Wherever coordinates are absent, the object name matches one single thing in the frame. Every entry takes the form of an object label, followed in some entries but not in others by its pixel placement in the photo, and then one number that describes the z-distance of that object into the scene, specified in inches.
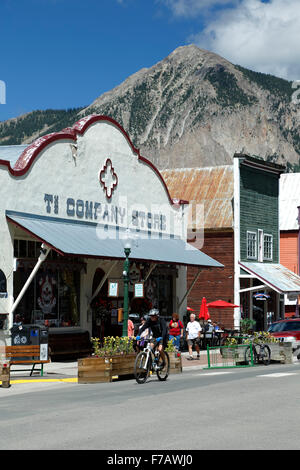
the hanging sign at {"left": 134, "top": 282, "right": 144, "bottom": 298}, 1113.4
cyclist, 781.3
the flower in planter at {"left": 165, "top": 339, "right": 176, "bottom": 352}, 908.5
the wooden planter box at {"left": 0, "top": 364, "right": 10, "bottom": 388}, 762.2
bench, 855.7
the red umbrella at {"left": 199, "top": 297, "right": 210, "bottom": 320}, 1409.9
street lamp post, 983.8
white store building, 999.0
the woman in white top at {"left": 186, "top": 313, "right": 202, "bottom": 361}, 1157.7
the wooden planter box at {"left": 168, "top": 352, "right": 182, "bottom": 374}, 909.8
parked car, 1156.5
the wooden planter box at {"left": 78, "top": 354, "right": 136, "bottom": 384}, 789.9
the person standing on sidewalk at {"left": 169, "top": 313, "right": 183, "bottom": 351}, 1099.7
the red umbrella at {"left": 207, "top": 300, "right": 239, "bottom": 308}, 1491.4
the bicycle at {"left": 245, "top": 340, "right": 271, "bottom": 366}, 1025.5
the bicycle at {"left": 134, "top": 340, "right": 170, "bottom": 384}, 759.1
